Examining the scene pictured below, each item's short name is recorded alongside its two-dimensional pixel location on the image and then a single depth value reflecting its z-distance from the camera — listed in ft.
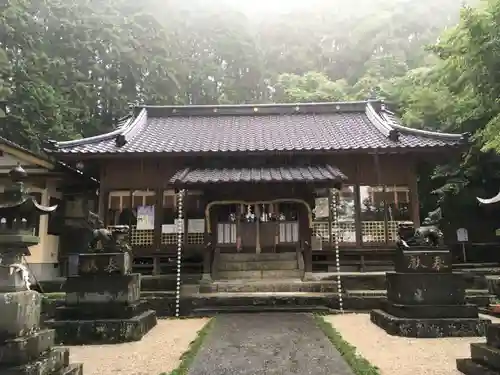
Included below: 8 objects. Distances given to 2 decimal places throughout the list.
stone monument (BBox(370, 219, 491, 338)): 24.70
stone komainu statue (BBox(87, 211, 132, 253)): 27.73
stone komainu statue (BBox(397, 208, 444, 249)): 27.04
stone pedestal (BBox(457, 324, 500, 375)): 14.84
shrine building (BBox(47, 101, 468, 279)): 44.78
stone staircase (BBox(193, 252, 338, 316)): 35.40
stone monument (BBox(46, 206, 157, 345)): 25.05
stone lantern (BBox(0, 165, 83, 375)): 13.76
